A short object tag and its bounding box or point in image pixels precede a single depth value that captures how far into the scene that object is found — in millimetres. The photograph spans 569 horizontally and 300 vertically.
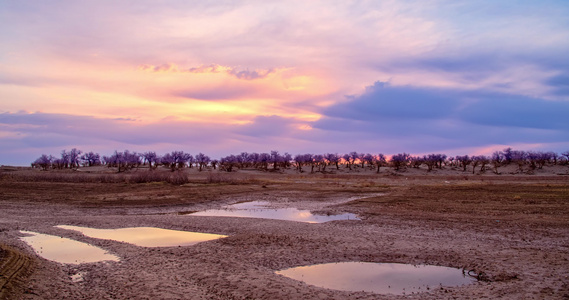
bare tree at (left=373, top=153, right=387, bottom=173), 110988
